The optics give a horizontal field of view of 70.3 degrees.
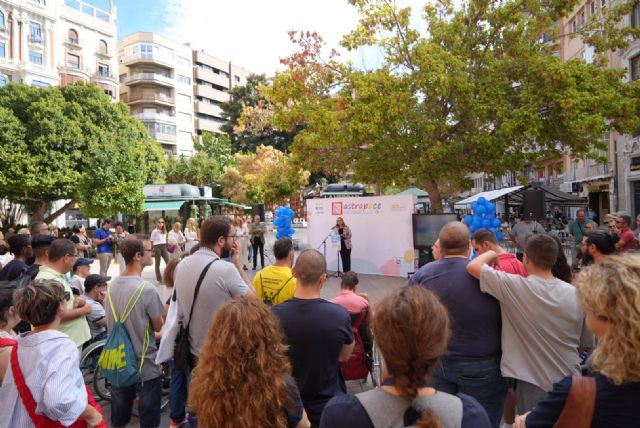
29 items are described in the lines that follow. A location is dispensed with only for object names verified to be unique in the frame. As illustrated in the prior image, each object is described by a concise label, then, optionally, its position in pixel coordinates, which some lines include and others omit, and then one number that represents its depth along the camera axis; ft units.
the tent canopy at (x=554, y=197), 53.57
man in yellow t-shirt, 12.70
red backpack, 12.58
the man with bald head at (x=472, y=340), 9.39
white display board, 39.93
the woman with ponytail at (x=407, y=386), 4.71
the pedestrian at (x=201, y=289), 10.52
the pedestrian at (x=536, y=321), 8.95
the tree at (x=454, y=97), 37.52
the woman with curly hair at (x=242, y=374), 5.53
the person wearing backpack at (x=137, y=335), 11.45
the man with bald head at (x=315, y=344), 8.10
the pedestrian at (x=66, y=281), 12.59
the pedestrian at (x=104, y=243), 35.83
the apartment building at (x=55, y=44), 111.04
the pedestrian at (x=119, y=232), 40.37
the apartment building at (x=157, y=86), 167.02
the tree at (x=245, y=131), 134.30
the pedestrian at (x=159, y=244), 38.85
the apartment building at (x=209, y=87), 195.62
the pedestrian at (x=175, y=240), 39.19
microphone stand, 42.31
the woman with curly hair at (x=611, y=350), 4.82
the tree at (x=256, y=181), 91.81
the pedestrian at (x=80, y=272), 17.05
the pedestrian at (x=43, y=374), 7.30
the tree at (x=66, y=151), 69.51
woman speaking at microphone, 40.32
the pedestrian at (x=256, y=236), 45.19
